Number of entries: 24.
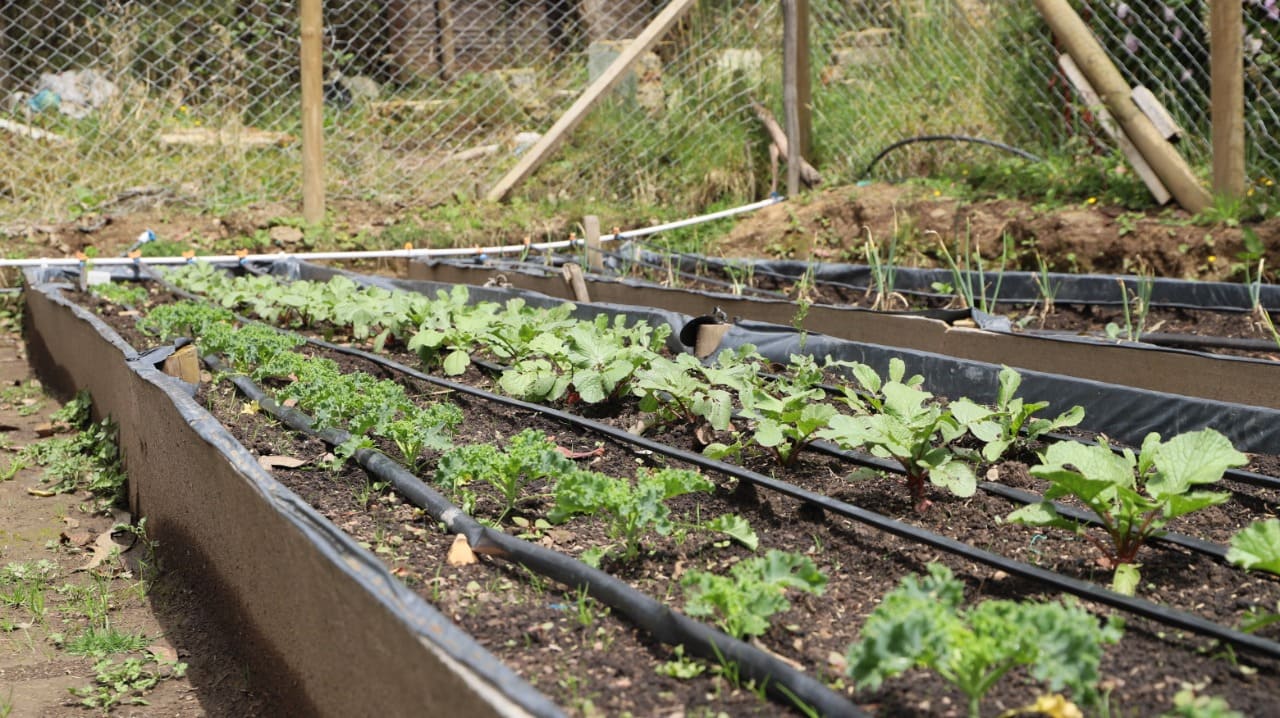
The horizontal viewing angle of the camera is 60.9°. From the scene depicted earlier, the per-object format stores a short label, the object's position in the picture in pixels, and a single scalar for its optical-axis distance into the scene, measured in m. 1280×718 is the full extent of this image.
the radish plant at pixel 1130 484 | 1.86
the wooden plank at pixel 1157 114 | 5.35
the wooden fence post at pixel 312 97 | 6.36
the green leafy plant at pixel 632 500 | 1.94
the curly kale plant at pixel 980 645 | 1.33
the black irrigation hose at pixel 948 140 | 6.46
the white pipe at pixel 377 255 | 5.89
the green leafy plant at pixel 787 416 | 2.43
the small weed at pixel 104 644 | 2.41
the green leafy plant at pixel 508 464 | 2.19
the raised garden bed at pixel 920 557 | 1.56
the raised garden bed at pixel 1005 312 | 3.19
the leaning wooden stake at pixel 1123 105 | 5.27
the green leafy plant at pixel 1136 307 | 3.68
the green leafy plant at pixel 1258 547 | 1.67
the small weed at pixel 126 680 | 2.21
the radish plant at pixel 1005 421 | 2.38
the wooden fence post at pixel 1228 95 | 4.87
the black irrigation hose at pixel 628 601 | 1.45
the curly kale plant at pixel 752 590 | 1.61
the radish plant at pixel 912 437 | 2.19
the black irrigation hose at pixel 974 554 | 1.61
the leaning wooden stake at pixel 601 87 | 7.21
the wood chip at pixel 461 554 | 2.02
